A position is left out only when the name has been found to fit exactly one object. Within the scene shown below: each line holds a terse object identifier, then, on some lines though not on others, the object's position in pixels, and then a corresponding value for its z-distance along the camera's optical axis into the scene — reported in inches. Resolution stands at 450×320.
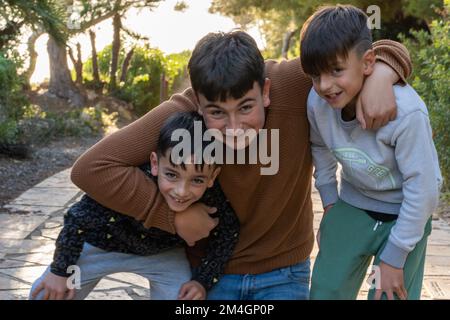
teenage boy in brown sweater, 98.0
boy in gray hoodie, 94.7
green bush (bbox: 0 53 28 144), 269.9
